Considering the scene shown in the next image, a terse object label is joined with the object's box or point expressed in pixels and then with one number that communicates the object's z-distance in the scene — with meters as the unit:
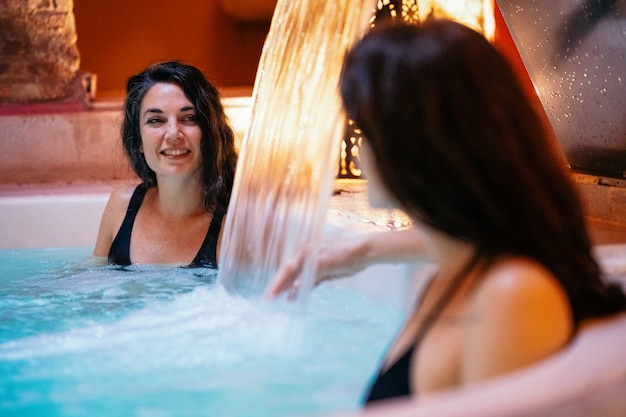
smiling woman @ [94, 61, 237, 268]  2.30
